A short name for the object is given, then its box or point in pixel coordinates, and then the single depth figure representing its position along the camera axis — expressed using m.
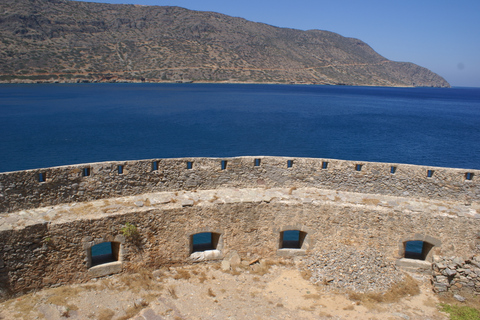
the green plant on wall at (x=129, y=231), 10.12
